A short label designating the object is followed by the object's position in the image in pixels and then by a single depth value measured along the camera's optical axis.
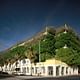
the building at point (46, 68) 22.00
